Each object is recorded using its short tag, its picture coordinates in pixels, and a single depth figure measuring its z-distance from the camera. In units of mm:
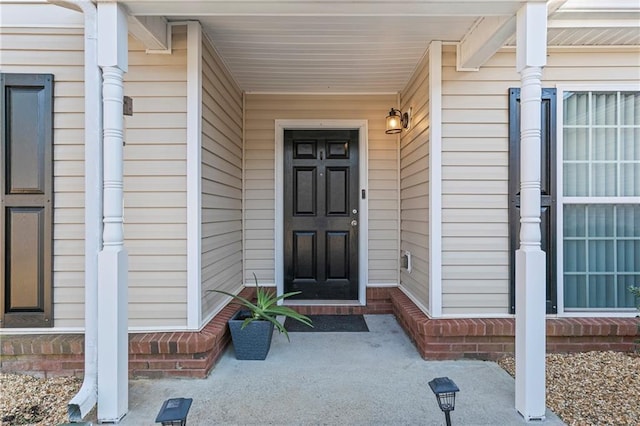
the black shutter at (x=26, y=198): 2566
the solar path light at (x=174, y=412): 1393
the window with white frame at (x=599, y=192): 2959
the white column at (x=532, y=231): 1996
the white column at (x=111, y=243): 1949
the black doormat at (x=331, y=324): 3439
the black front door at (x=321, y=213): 4074
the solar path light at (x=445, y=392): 1550
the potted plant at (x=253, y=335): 2754
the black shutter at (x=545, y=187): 2879
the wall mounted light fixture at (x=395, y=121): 3762
